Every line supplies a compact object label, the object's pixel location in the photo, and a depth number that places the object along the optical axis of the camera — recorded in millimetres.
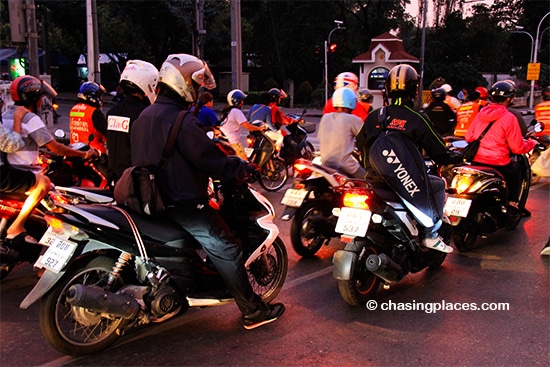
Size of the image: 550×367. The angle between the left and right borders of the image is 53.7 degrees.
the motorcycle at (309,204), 5473
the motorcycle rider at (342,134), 5660
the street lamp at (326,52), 22734
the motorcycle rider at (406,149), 4402
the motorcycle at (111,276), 3303
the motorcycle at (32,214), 4449
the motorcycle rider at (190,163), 3480
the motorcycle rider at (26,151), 4465
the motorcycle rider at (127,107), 4391
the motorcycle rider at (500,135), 5922
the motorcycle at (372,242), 4199
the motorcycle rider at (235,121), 8891
